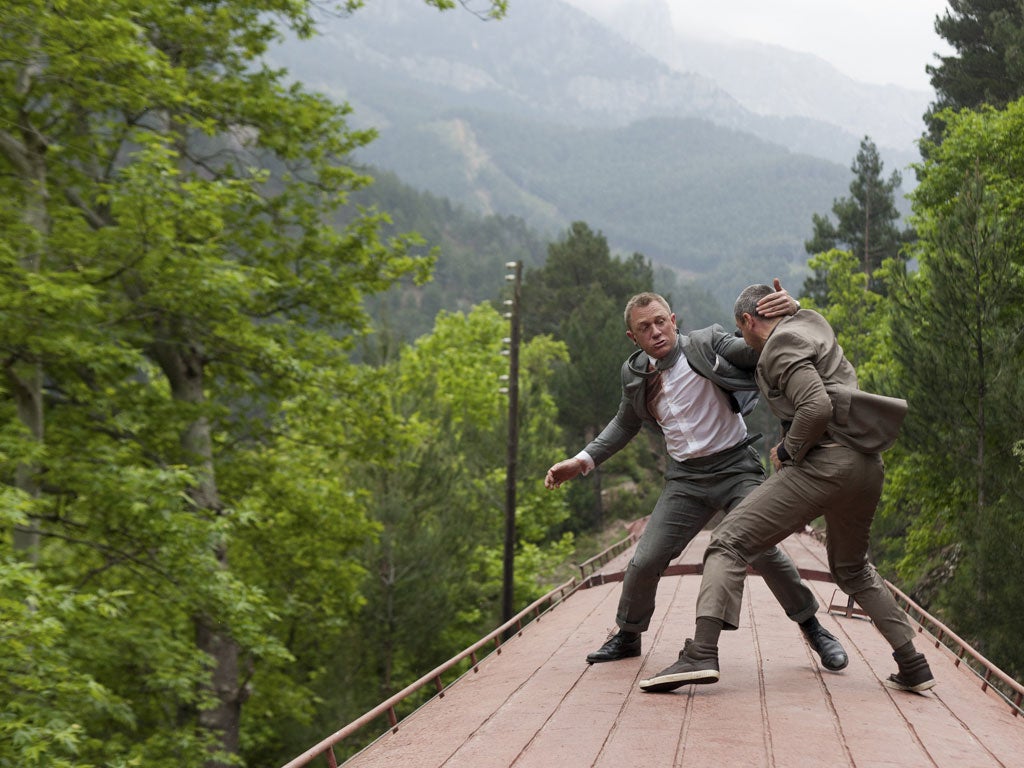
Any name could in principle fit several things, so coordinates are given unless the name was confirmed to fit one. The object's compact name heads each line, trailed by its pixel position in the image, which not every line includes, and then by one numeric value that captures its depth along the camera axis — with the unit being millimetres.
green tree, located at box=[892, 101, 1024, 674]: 14711
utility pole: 20953
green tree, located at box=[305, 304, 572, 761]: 22469
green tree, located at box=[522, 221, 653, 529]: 45688
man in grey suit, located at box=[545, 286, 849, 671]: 4996
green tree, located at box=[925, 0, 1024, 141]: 28047
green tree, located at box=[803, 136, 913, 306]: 48125
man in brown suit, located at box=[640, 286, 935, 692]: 4293
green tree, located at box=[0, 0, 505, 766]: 10102
